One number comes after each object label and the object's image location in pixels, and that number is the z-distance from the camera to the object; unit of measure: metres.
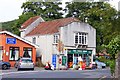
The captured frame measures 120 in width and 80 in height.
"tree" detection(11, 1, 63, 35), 53.00
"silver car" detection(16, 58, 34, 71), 31.03
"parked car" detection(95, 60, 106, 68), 42.00
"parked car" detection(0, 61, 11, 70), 32.53
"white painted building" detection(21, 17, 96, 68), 40.72
